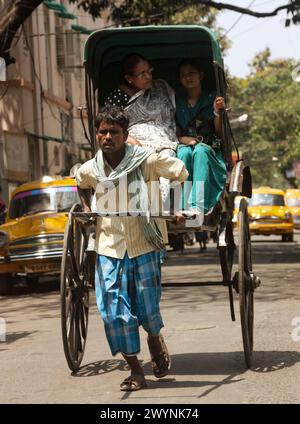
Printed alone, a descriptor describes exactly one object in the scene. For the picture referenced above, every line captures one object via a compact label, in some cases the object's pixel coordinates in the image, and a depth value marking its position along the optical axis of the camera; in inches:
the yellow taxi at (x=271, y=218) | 1243.2
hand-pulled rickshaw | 274.7
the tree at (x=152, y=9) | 810.8
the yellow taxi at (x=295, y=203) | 1558.8
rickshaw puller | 256.1
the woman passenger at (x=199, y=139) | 289.6
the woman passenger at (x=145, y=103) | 307.1
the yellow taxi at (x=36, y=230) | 578.2
